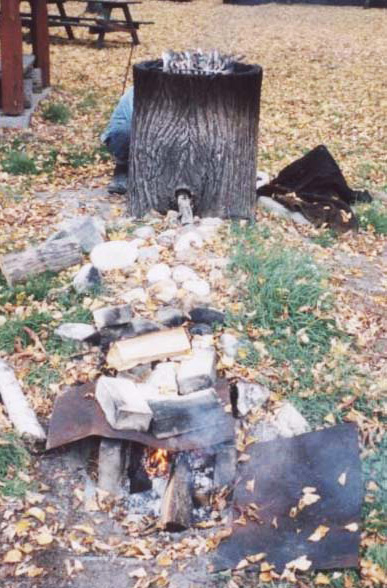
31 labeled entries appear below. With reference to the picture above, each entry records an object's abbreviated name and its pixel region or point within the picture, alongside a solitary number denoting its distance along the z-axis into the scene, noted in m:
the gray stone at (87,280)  4.84
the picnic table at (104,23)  15.70
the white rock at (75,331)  4.42
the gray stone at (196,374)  4.05
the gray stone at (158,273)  4.87
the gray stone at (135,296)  4.69
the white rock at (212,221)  5.79
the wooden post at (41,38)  11.10
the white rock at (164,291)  4.68
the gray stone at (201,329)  4.47
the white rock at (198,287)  4.75
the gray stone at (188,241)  5.27
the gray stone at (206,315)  4.52
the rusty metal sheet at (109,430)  3.76
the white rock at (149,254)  5.14
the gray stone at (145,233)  5.57
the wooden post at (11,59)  9.15
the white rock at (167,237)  5.42
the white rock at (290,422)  3.99
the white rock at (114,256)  5.07
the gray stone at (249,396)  4.07
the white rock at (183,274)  4.88
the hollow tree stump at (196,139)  5.70
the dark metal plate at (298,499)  3.35
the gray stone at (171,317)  4.47
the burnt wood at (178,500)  3.53
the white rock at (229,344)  4.34
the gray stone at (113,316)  4.35
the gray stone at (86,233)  5.38
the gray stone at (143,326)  4.37
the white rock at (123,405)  3.73
